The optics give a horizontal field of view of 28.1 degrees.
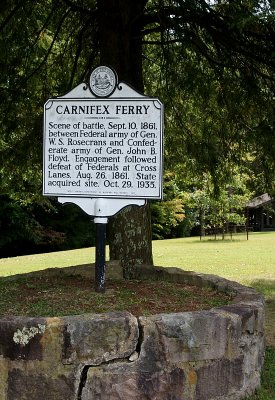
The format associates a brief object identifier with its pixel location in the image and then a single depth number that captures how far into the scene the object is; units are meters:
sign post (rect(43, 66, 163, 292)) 5.14
